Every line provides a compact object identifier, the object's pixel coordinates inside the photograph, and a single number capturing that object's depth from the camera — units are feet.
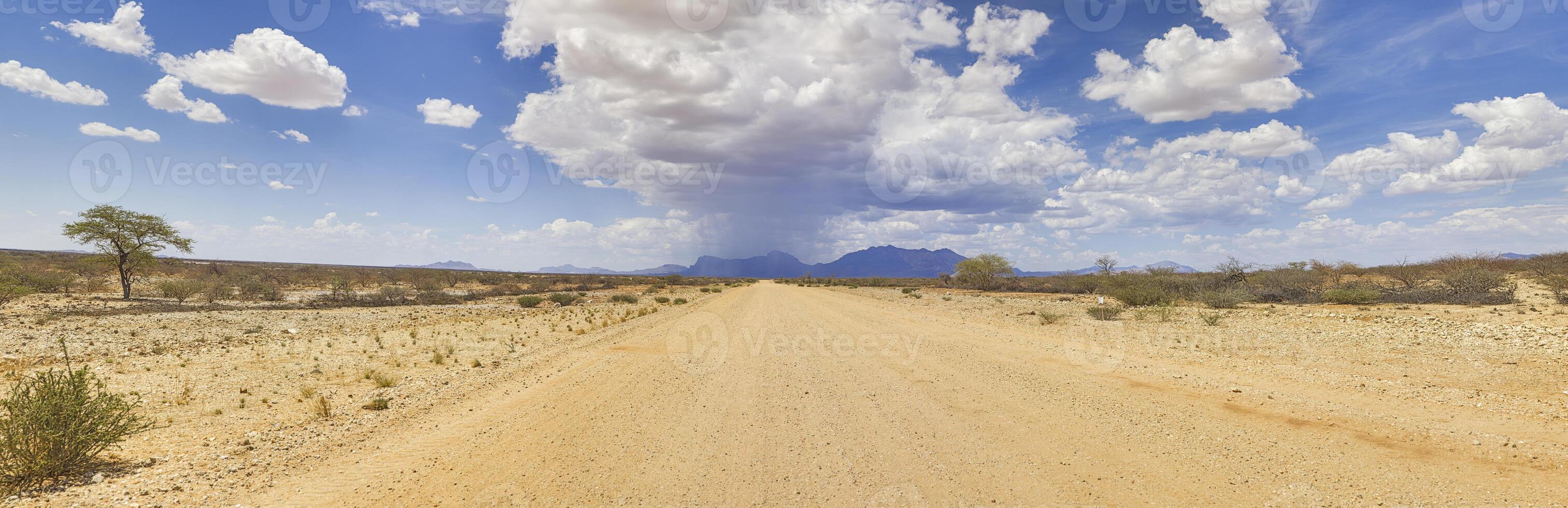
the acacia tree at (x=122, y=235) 112.68
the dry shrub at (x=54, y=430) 17.98
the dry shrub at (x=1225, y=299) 73.82
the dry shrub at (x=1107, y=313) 68.03
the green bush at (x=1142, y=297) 80.79
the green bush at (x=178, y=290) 108.06
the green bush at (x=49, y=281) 100.91
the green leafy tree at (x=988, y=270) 178.19
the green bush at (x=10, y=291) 77.87
